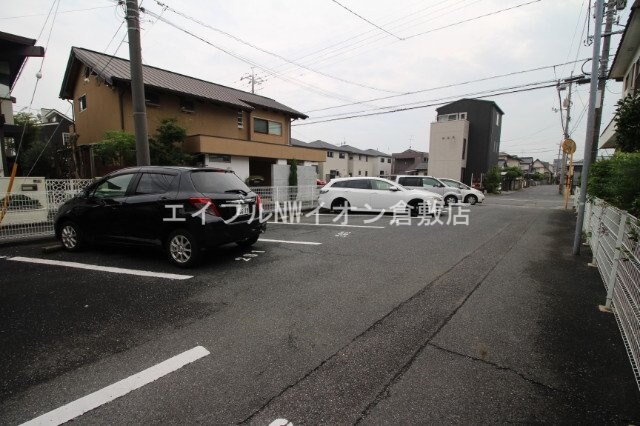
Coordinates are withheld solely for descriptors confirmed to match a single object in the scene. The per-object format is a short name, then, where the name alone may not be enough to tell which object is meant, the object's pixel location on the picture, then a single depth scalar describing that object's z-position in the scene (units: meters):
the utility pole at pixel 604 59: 11.00
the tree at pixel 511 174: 36.75
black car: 4.80
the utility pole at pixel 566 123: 22.91
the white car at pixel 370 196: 11.18
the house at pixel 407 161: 51.12
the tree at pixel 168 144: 13.03
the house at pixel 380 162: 50.31
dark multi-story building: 32.09
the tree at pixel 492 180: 30.42
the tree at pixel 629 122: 6.52
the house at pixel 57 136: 13.72
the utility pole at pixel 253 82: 28.05
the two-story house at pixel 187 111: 14.41
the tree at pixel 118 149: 11.73
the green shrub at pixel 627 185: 3.94
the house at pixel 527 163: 71.62
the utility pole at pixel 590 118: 5.66
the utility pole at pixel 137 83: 7.24
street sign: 14.08
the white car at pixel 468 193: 17.14
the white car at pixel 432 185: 16.36
